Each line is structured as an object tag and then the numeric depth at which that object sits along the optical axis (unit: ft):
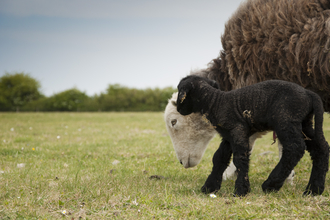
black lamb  8.47
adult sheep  10.99
